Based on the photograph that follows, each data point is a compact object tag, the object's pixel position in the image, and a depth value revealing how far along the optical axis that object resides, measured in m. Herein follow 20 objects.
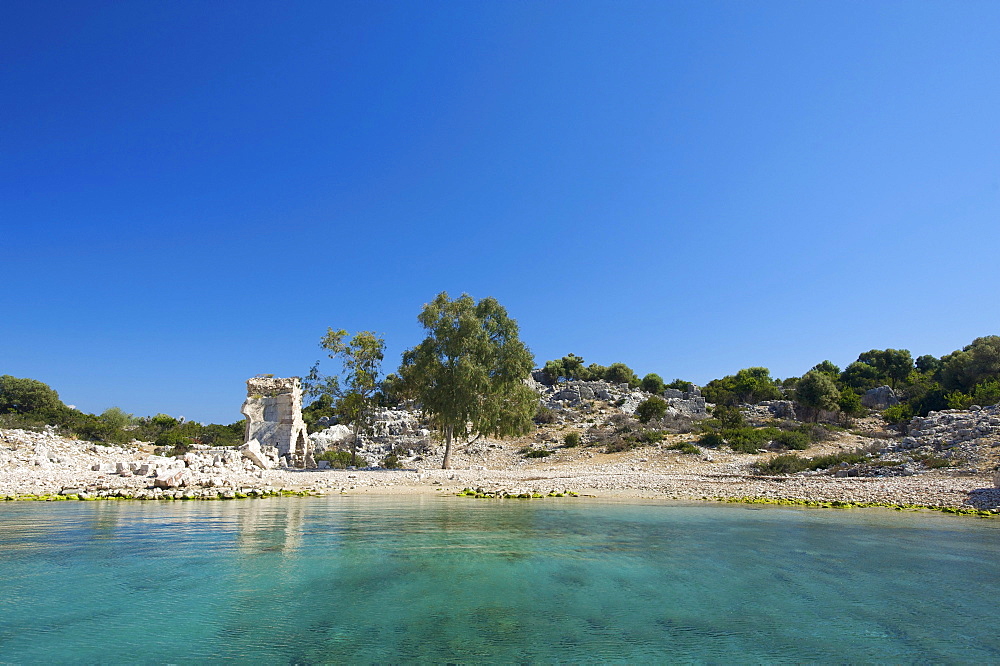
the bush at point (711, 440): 31.89
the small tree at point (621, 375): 71.88
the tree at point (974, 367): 44.72
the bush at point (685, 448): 30.34
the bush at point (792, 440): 30.54
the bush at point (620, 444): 33.44
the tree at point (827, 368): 71.79
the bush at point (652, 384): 69.00
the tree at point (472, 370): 28.94
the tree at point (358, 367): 32.81
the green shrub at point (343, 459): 33.22
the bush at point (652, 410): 40.72
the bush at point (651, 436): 33.78
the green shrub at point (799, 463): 24.45
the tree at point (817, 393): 44.28
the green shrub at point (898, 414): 38.47
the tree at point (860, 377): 58.91
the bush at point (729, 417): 38.69
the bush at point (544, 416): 46.38
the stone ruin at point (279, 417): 30.23
